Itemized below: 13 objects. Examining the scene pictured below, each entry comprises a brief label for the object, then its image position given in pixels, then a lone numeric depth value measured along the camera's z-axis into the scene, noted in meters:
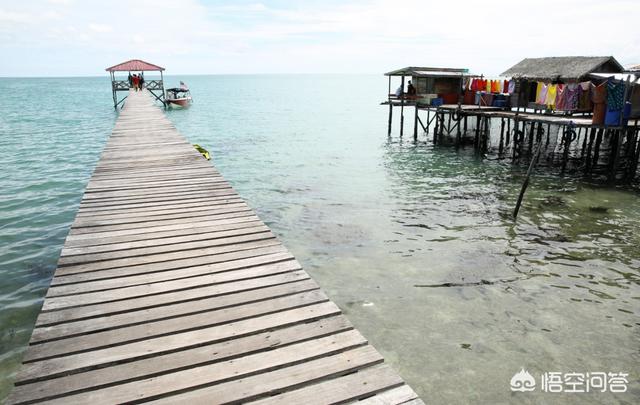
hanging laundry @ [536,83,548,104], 23.17
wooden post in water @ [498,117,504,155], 25.25
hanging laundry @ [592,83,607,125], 18.03
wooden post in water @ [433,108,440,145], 29.97
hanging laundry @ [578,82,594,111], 20.98
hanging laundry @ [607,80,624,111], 17.61
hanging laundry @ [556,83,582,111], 21.38
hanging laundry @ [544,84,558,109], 22.34
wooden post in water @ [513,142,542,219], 13.66
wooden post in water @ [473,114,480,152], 26.52
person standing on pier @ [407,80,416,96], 30.97
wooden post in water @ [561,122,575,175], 20.33
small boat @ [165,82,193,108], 57.50
